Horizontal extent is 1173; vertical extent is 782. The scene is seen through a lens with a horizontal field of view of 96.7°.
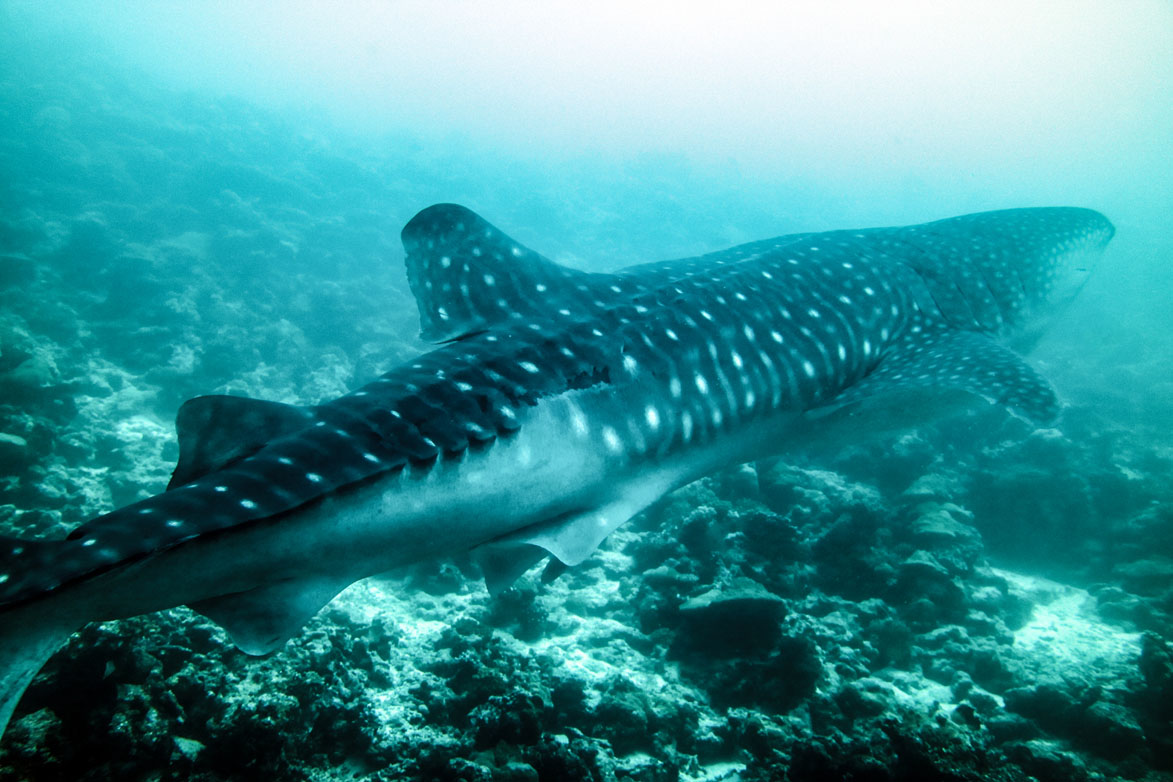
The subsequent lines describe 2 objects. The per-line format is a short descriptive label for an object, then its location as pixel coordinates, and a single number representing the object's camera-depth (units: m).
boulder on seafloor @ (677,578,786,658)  4.96
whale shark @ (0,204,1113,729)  1.97
